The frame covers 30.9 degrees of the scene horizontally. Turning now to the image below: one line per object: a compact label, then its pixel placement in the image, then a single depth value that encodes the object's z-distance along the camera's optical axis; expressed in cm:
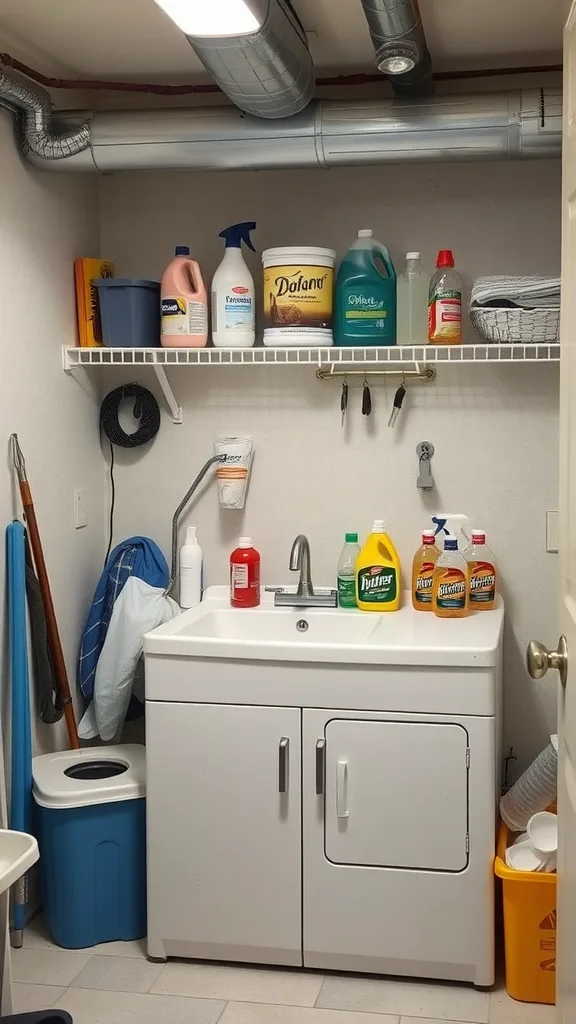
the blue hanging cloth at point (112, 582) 303
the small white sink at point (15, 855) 181
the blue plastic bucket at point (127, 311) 287
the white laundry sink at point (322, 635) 244
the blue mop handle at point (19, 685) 260
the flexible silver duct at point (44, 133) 257
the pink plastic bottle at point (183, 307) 283
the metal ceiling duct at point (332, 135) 252
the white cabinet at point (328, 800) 244
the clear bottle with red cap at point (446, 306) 270
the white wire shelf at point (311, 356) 272
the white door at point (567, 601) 162
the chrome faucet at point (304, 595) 290
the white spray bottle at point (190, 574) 304
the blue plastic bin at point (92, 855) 263
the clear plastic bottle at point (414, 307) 280
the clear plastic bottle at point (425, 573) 288
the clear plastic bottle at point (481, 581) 284
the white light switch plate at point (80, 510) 301
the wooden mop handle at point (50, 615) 266
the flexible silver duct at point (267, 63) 212
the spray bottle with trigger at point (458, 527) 290
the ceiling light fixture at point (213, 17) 197
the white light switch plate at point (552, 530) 290
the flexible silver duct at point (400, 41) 210
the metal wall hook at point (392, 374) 293
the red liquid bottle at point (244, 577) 295
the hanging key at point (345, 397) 297
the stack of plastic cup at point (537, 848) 240
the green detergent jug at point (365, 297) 277
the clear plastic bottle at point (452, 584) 275
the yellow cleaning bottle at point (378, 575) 289
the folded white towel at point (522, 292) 256
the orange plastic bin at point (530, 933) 239
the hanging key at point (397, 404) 292
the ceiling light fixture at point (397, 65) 230
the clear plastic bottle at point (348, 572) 292
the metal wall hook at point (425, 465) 294
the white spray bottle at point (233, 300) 282
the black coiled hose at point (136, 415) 309
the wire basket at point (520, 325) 259
